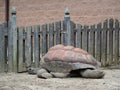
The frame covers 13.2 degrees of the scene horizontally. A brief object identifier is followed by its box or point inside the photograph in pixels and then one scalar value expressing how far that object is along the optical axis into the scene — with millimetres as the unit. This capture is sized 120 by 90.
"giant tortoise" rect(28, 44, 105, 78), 11754
